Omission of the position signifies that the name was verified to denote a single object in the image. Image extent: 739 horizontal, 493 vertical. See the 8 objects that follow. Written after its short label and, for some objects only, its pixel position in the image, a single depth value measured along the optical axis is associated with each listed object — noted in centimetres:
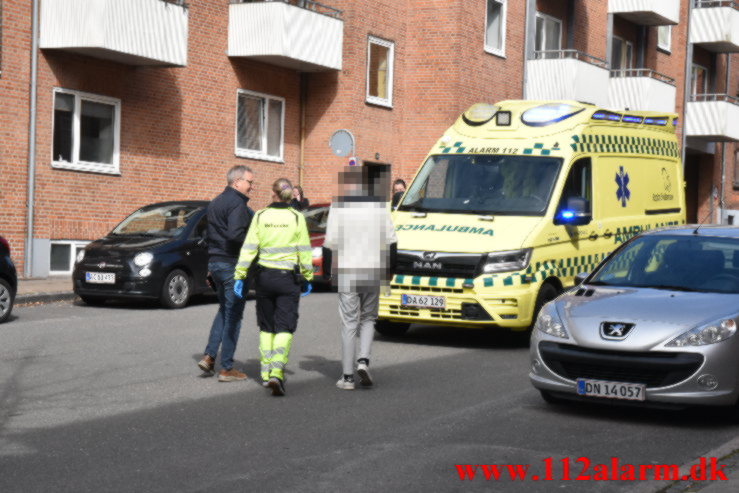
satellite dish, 2375
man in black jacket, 1055
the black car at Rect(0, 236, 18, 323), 1476
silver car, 838
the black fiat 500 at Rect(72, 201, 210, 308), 1695
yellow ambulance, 1277
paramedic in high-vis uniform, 987
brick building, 2098
